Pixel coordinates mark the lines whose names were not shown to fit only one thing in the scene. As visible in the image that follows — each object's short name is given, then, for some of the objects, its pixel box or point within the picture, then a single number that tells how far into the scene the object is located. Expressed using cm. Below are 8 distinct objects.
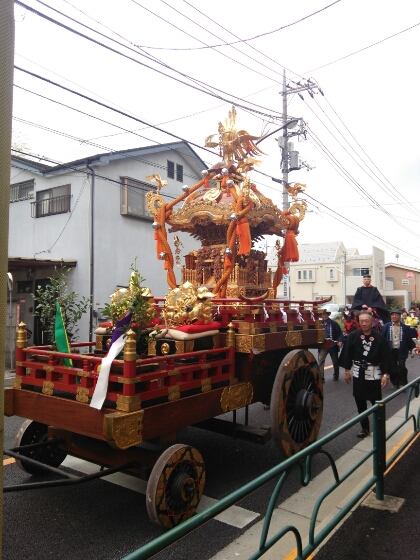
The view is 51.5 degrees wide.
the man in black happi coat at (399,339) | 895
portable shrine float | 341
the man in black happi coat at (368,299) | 946
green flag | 426
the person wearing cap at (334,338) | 1058
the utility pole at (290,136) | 1539
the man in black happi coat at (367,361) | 571
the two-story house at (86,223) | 1431
